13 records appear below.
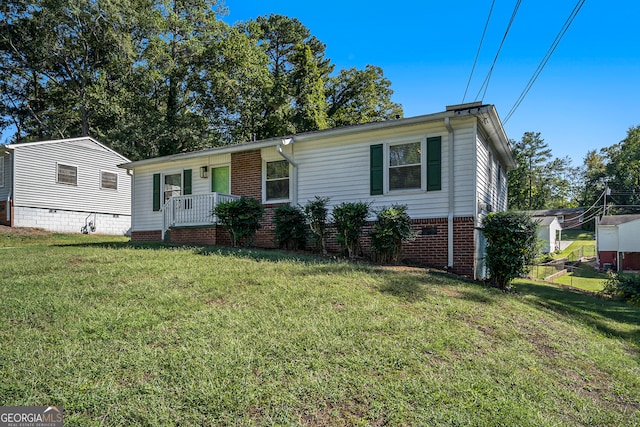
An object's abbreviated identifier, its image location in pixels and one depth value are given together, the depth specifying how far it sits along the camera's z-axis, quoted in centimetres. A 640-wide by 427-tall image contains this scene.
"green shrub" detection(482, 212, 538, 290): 773
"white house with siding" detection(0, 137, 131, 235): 1666
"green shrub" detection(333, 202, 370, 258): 918
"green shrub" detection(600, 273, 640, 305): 1009
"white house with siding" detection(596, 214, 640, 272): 2084
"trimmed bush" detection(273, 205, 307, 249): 1034
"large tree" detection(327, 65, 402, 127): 2884
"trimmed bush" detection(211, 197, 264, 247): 1076
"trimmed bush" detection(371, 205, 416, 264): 862
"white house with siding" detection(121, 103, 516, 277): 914
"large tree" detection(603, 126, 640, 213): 4306
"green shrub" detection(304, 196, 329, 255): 991
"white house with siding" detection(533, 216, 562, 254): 2934
